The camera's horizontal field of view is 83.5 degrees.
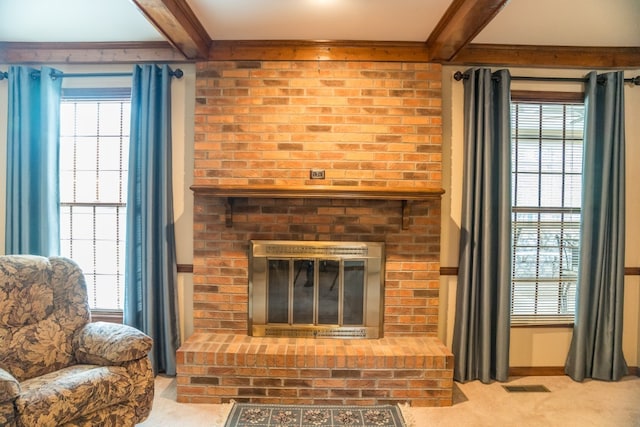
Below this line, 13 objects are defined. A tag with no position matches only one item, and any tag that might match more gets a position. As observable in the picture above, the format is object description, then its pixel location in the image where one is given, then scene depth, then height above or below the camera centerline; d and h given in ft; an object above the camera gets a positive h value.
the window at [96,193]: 9.93 +0.19
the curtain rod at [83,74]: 9.36 +3.33
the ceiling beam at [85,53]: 9.30 +3.84
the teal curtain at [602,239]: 9.16 -0.74
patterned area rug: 7.23 -4.44
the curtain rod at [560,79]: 9.42 +3.44
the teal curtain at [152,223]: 9.15 -0.58
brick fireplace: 9.00 +0.86
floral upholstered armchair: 5.66 -2.83
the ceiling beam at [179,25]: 6.78 +3.68
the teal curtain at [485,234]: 9.03 -0.66
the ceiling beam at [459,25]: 6.66 +3.73
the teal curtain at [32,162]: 9.21 +0.94
